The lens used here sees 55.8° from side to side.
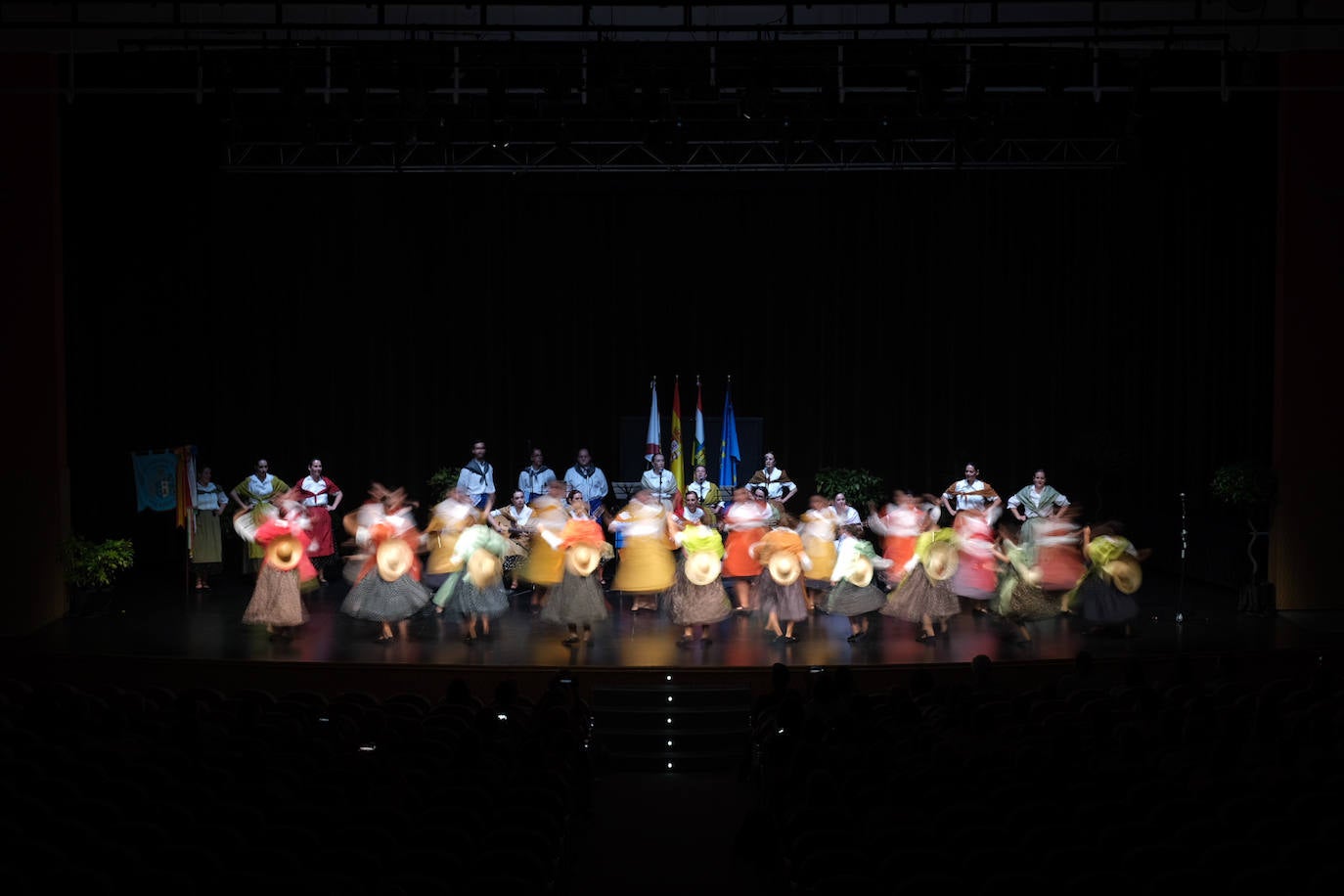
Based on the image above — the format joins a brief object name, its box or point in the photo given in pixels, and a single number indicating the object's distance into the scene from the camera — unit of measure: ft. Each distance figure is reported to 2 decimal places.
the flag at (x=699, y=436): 55.57
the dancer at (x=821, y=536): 40.73
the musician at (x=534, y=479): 51.11
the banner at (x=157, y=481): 50.21
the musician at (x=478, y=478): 51.24
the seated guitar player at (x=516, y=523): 43.24
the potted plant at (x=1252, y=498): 45.01
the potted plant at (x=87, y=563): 44.32
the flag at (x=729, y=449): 56.34
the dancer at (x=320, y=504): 49.21
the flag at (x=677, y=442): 55.77
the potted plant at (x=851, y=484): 54.44
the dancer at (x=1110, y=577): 39.63
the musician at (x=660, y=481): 47.78
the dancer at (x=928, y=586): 39.04
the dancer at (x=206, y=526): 50.06
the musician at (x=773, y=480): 49.55
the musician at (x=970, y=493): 48.16
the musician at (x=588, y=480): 51.70
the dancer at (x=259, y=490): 48.19
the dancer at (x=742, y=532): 42.47
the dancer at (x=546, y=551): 40.75
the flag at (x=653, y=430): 56.20
